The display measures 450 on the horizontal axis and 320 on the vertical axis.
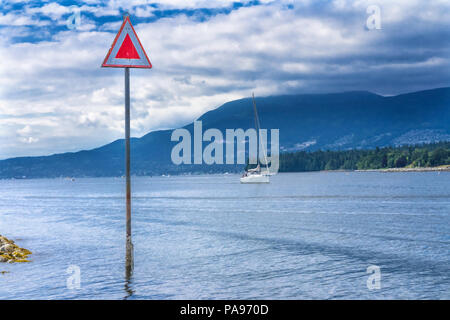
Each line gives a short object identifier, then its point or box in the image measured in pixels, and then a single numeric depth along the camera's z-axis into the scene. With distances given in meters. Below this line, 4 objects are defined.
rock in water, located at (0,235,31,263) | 27.06
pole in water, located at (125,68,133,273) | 20.83
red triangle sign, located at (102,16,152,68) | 18.89
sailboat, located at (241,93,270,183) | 163.25
